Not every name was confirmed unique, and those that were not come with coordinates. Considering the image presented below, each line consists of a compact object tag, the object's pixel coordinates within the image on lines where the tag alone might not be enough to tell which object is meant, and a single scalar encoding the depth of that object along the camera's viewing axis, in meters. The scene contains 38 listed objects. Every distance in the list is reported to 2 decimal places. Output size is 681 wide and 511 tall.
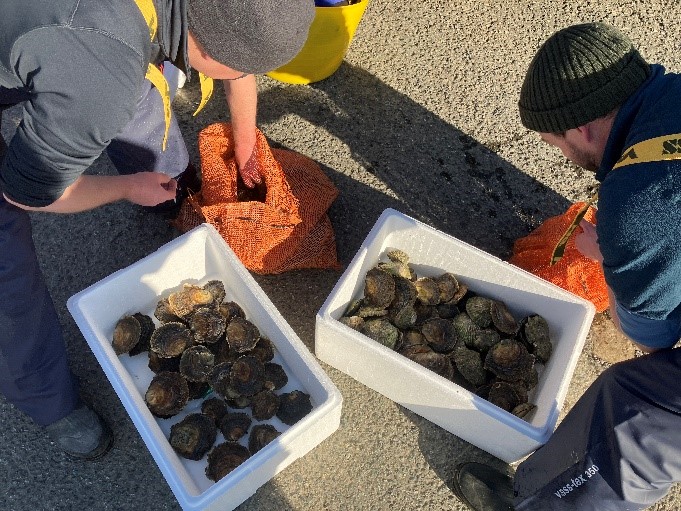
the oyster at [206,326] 2.06
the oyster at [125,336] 2.04
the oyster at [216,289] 2.17
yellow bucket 2.48
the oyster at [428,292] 2.22
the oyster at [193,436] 1.91
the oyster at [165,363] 2.07
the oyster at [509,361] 2.07
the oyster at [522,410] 1.98
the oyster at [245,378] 1.98
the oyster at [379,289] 2.14
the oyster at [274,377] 2.04
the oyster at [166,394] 1.95
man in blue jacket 1.39
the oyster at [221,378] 2.00
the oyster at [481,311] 2.21
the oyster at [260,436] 1.92
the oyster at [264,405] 2.00
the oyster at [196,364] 2.01
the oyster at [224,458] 1.88
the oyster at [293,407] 2.00
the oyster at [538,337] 2.14
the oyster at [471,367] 2.12
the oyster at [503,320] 2.16
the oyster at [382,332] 2.10
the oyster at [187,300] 2.11
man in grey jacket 1.24
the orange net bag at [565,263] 2.24
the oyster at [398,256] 2.26
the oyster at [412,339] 2.14
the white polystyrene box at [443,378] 1.88
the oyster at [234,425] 1.96
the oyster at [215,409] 2.03
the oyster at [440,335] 2.14
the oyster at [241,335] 2.05
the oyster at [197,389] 2.04
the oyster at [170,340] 2.03
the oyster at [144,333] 2.11
